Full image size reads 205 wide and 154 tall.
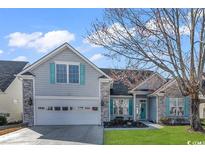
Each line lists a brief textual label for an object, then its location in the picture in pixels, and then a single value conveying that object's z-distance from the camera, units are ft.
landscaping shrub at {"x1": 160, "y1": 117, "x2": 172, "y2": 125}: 44.86
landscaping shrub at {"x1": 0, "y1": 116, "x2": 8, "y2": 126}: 27.20
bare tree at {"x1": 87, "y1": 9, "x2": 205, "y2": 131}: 27.61
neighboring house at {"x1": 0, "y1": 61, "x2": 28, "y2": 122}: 27.66
